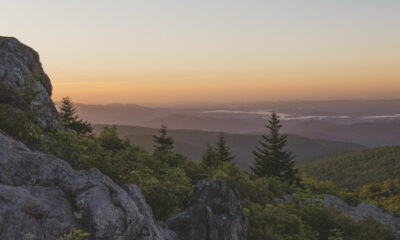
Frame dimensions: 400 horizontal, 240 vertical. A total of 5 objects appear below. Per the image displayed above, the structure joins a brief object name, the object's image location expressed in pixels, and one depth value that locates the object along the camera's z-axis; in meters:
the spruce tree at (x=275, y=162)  22.08
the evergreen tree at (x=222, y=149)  35.54
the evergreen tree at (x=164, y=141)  25.46
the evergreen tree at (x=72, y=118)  17.34
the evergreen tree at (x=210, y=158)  16.55
